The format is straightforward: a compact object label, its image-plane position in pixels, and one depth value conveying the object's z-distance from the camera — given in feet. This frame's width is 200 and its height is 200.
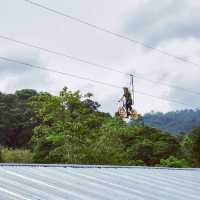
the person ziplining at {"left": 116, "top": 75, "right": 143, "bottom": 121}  69.88
